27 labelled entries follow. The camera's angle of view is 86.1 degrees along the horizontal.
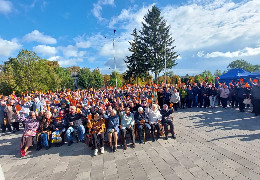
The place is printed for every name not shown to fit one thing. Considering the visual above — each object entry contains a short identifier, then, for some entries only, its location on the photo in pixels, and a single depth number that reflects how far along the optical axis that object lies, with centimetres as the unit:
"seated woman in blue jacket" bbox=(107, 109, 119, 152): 498
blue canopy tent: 1360
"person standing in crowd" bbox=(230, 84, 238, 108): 922
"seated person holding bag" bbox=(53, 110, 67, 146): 573
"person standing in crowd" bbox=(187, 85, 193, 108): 1023
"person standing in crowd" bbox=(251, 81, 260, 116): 735
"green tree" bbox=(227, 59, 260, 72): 6922
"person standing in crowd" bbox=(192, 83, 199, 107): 1034
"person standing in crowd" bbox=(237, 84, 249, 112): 842
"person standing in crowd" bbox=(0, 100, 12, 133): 790
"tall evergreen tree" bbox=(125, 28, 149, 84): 2944
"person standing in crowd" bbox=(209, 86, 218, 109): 976
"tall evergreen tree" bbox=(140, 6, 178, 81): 2877
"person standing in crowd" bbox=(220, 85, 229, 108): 940
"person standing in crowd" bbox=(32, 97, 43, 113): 836
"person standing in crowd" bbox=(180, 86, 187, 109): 1031
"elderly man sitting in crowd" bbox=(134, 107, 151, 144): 543
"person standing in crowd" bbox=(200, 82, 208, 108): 998
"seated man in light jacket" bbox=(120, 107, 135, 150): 515
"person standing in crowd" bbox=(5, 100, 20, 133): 784
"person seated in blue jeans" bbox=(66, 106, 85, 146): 565
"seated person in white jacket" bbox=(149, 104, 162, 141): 548
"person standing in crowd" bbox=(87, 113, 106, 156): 493
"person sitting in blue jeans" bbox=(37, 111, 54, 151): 548
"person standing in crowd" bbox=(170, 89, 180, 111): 949
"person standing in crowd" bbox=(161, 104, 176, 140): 549
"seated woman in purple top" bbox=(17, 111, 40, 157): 527
